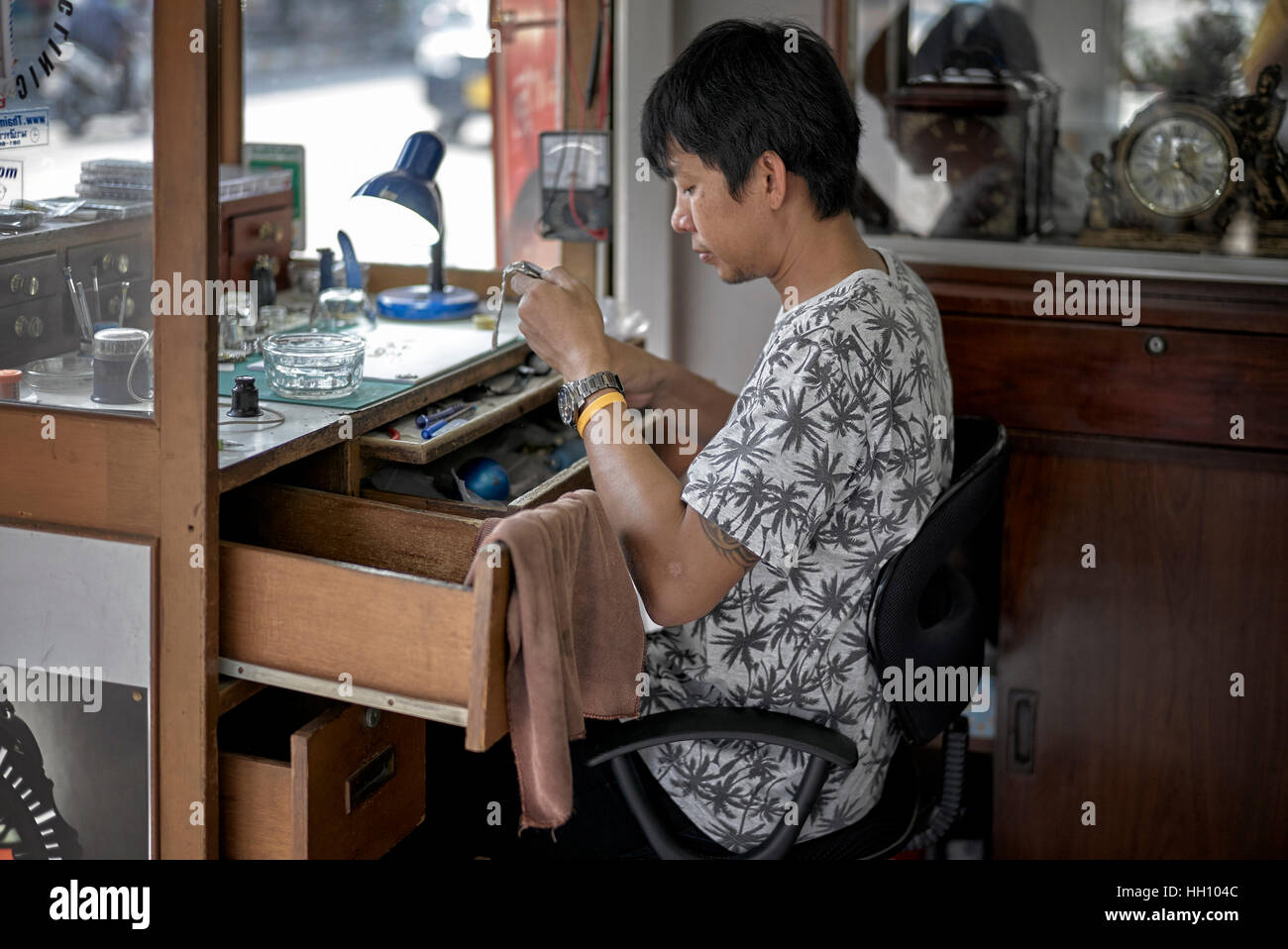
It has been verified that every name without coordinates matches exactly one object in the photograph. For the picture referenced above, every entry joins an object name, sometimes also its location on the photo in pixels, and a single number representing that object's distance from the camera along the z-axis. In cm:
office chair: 169
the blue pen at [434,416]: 209
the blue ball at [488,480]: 211
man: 168
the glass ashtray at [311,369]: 203
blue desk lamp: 239
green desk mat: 202
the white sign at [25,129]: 177
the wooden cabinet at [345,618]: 155
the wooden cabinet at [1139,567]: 241
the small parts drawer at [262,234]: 259
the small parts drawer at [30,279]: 178
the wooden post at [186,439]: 156
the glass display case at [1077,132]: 264
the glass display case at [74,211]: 170
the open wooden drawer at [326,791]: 173
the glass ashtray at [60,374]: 177
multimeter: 281
